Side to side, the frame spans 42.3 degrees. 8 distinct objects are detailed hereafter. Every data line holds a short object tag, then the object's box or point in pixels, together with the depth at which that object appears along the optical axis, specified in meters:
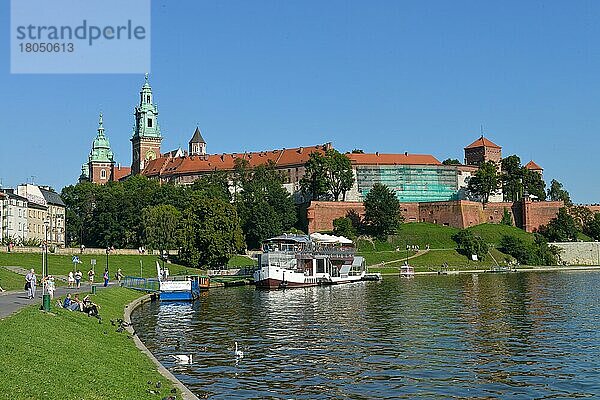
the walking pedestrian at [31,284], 42.00
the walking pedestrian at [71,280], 56.78
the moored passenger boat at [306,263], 75.56
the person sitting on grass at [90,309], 36.54
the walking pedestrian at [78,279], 54.93
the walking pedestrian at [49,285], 40.20
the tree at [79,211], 134.62
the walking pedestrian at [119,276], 70.10
